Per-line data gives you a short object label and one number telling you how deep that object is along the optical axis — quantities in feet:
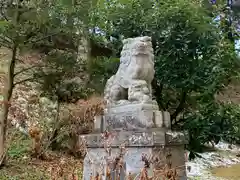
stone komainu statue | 10.81
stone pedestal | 9.64
